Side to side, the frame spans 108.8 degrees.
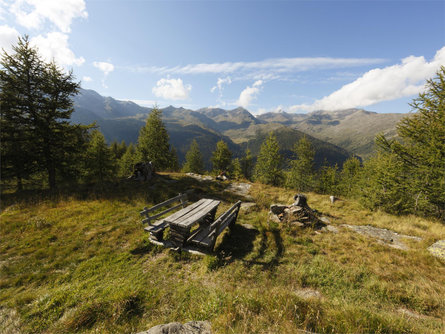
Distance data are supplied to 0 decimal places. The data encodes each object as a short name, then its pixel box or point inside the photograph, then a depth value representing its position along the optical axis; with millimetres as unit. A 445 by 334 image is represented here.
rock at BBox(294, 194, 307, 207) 9375
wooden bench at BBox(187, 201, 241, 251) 5867
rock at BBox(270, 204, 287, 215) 9273
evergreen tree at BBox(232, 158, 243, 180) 42838
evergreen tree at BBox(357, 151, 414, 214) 14672
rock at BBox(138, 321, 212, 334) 2719
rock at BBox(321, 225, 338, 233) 8271
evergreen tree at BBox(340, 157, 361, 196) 34750
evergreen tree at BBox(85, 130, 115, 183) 24172
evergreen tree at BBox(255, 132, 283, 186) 28641
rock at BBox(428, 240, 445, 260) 6193
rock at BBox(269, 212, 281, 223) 8836
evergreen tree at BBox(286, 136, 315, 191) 30703
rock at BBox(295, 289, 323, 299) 4383
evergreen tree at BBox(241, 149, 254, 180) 50538
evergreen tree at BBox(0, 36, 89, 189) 12109
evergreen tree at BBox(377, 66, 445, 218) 11516
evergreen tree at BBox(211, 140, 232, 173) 43188
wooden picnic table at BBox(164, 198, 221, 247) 5770
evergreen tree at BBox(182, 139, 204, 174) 51456
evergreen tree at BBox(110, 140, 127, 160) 45125
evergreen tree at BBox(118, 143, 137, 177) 36156
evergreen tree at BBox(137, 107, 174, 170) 25531
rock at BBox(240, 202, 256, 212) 10734
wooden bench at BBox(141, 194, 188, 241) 6260
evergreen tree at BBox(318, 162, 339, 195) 36938
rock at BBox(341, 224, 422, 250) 7340
